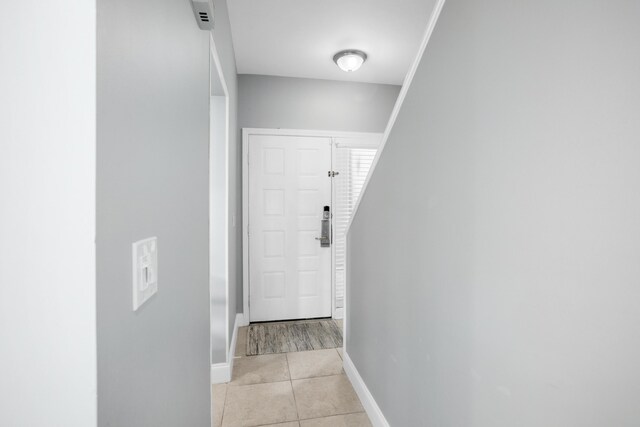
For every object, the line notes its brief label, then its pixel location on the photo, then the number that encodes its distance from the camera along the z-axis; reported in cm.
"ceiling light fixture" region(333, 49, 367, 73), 298
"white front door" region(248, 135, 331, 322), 349
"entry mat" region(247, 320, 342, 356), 288
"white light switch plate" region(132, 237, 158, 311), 66
